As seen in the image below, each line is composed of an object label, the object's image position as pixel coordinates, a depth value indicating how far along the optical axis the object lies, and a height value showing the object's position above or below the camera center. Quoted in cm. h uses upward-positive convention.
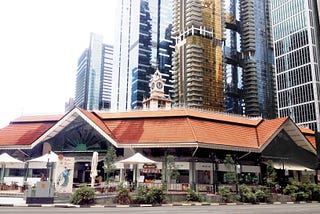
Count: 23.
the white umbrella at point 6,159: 3465 +122
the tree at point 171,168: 3536 +45
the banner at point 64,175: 2791 -25
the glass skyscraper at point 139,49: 16100 +6038
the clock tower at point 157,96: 8588 +1963
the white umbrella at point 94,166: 3244 +60
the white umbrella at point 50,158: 3052 +122
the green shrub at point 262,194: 3231 -187
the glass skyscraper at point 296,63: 10881 +3735
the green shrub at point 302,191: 3534 -164
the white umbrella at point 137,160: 3269 +123
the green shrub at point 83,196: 2472 -171
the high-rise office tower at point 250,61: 15740 +5325
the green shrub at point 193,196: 3000 -193
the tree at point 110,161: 3609 +121
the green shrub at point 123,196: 2638 -181
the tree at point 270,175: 3703 -3
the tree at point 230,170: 3525 +45
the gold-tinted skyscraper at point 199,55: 13425 +4739
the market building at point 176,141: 4066 +395
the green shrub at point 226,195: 3103 -186
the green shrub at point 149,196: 2650 -175
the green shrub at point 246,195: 3141 -185
